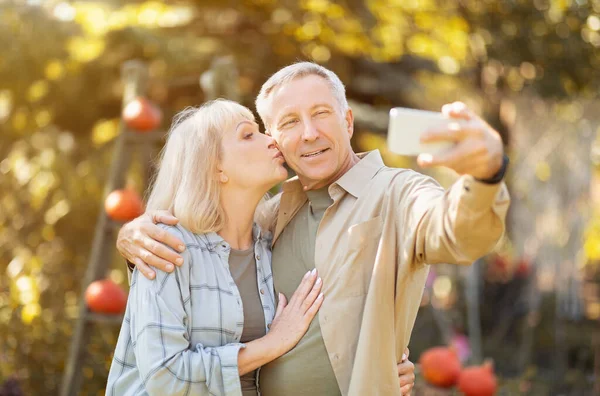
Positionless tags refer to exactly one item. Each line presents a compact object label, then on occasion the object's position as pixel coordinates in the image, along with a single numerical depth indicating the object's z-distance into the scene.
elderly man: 1.75
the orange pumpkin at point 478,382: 4.12
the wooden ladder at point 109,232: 4.10
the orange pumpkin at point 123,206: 4.23
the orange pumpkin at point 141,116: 4.42
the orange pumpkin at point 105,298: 4.11
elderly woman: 2.05
